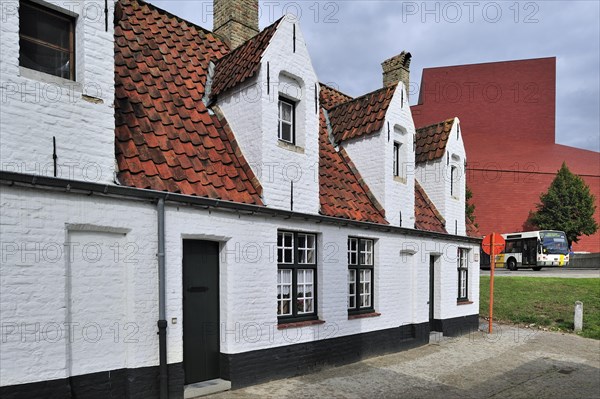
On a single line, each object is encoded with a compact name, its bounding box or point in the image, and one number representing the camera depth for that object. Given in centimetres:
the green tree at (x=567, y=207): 3562
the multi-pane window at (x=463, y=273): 1455
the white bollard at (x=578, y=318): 1398
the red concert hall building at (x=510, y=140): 3744
